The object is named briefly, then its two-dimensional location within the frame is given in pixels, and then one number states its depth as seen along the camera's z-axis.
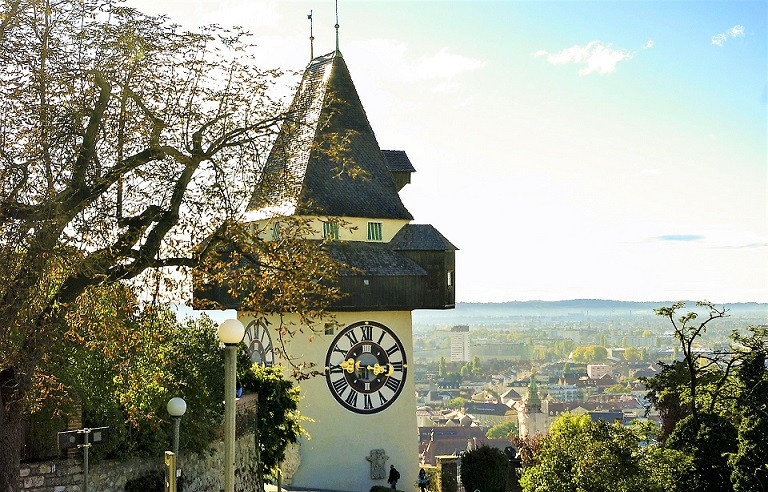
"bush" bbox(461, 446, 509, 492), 27.20
